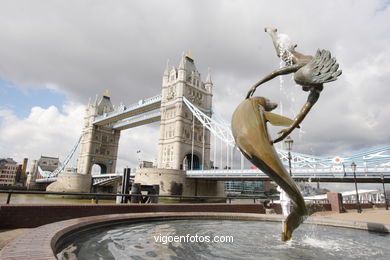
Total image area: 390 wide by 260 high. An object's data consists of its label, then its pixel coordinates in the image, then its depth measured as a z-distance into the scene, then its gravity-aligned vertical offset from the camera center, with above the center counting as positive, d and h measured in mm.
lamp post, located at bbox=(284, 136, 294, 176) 9875 +2009
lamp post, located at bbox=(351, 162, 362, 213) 12557 -628
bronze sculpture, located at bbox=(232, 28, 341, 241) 3139 +915
